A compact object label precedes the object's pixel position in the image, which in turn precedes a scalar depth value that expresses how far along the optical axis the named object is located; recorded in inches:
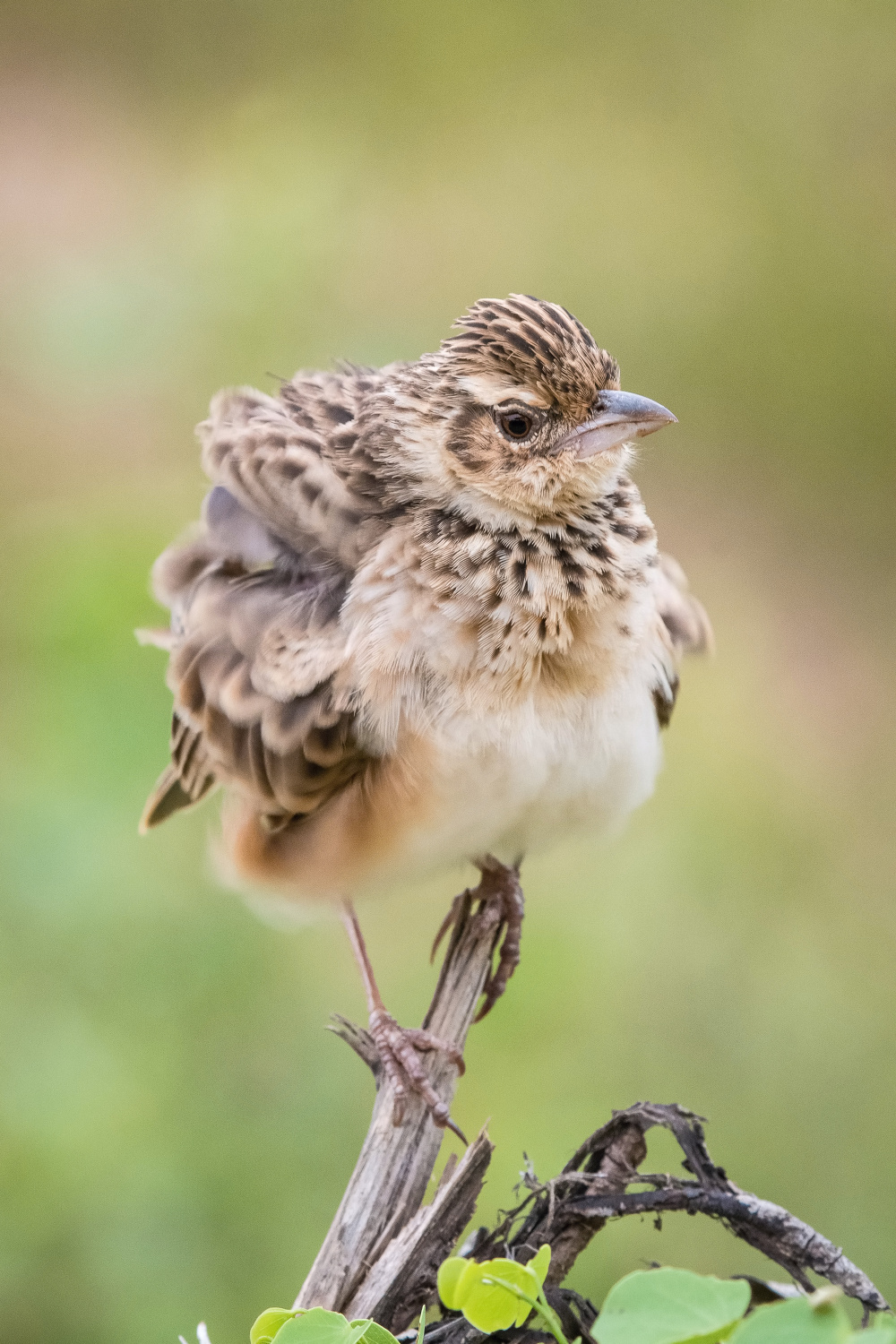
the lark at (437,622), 131.5
